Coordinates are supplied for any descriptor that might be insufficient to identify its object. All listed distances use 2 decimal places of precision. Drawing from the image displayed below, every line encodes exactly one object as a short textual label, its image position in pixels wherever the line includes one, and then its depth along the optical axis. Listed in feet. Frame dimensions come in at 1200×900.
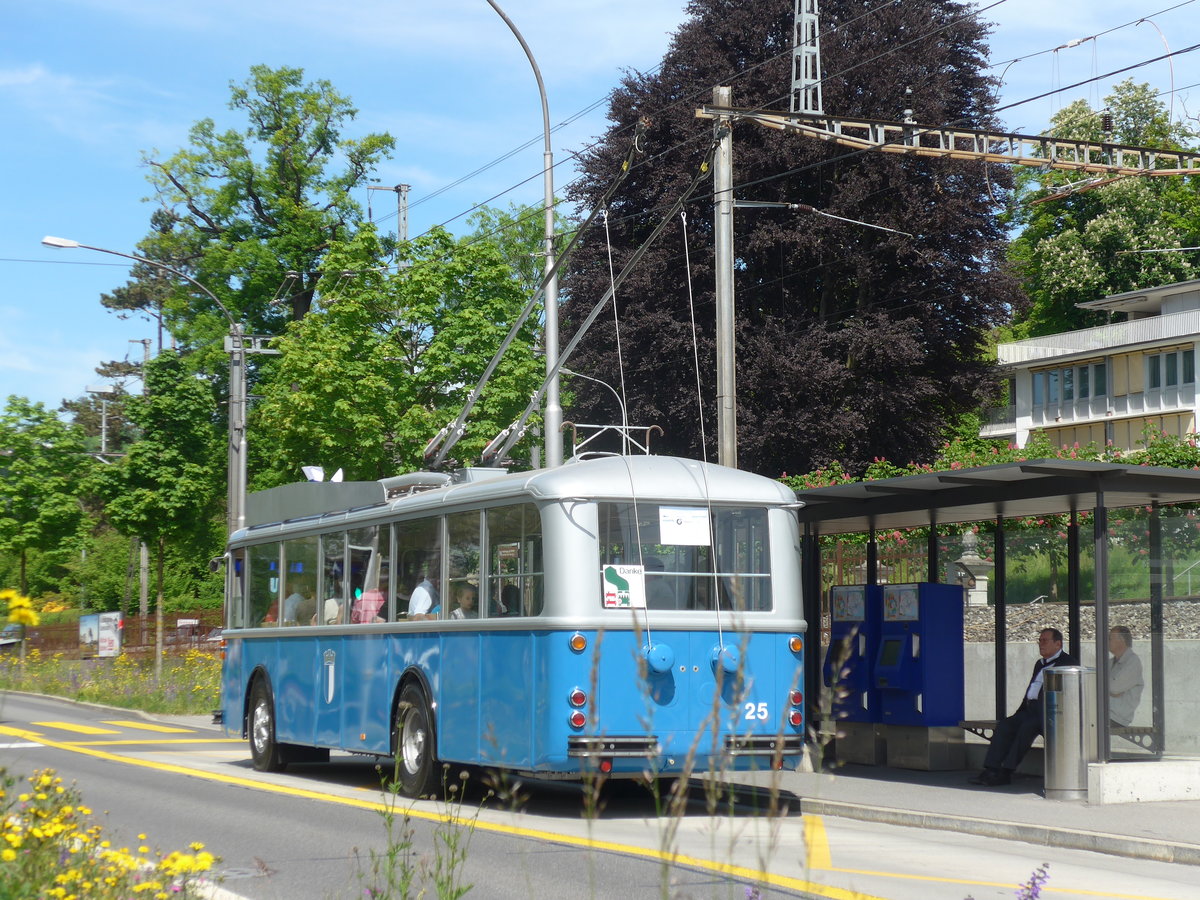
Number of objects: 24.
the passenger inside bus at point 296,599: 55.67
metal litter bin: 44.21
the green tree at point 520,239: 194.18
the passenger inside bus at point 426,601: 45.83
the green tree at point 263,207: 157.28
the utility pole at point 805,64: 68.74
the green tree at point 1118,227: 195.11
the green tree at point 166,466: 107.04
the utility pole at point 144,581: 165.09
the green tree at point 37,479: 137.18
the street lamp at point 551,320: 60.39
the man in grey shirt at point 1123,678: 45.32
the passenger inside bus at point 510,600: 41.91
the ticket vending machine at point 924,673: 52.60
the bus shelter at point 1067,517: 43.52
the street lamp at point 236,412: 96.58
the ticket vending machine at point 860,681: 54.85
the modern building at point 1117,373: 199.41
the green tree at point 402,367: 112.16
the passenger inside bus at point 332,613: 52.60
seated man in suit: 47.96
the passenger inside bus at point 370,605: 49.29
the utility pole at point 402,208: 157.99
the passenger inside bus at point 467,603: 43.80
